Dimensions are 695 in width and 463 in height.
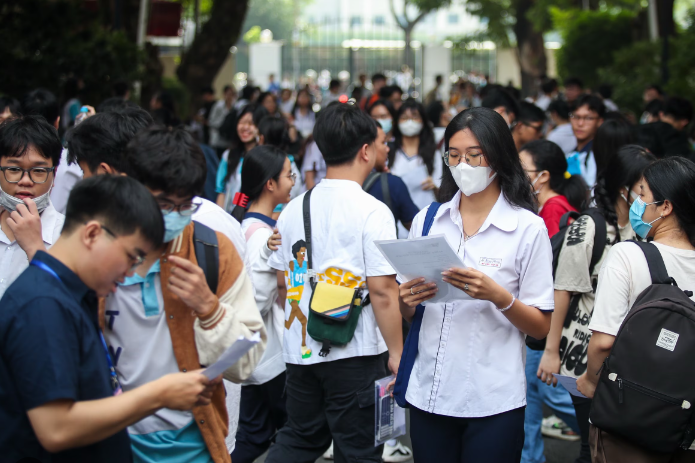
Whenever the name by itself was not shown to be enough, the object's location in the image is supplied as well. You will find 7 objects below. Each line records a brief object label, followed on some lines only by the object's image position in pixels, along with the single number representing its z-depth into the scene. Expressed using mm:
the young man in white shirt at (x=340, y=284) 3543
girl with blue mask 2980
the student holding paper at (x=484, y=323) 2951
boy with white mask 3234
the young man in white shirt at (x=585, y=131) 6254
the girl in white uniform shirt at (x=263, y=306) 4043
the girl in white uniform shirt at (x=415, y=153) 6375
